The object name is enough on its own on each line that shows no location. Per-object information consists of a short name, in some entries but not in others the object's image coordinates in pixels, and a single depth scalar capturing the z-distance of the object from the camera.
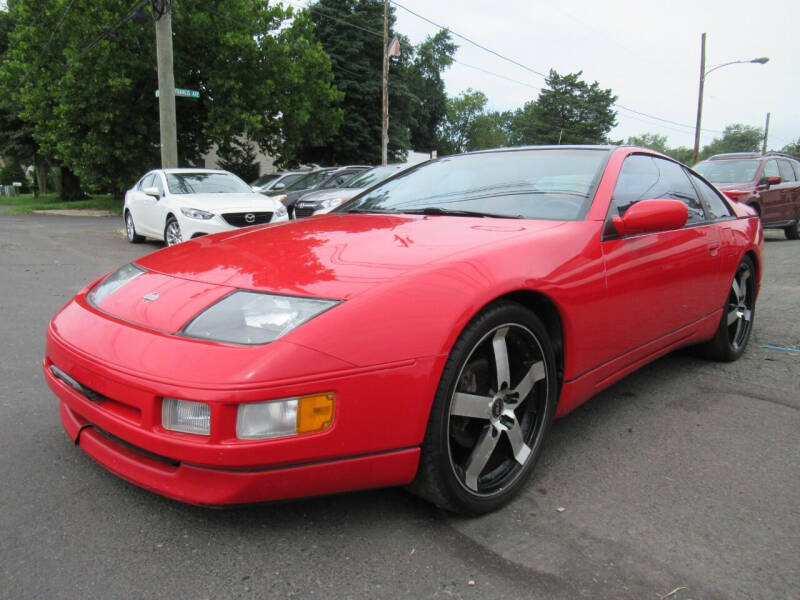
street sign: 11.96
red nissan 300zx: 1.64
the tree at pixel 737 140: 86.38
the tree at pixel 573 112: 56.93
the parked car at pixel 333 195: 10.51
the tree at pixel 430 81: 51.53
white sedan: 8.37
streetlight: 25.44
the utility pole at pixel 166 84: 11.16
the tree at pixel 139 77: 17.66
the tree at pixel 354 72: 34.44
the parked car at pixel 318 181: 12.55
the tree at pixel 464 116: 90.12
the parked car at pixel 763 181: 10.41
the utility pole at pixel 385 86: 21.38
